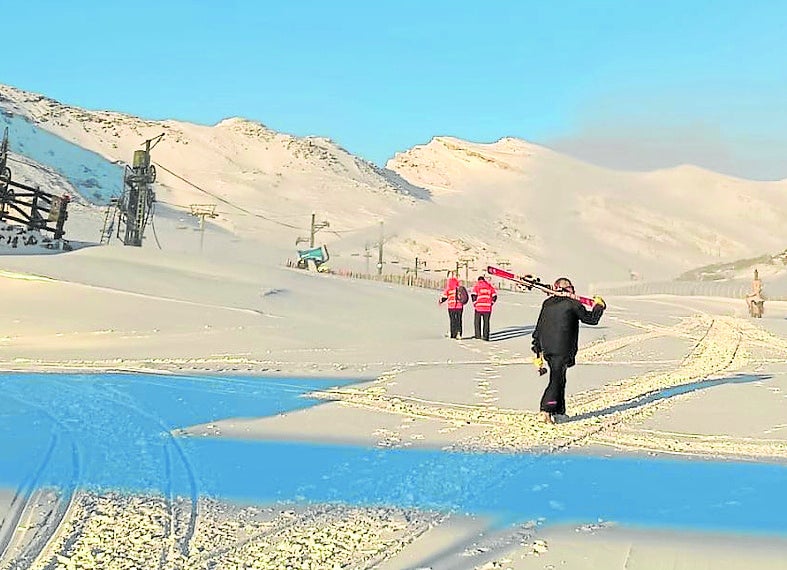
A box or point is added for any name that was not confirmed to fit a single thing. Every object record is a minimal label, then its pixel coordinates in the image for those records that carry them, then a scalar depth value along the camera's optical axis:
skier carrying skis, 10.37
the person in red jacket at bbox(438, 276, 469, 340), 23.02
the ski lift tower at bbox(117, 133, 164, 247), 46.12
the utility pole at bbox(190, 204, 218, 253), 130.38
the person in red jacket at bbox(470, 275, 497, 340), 22.52
